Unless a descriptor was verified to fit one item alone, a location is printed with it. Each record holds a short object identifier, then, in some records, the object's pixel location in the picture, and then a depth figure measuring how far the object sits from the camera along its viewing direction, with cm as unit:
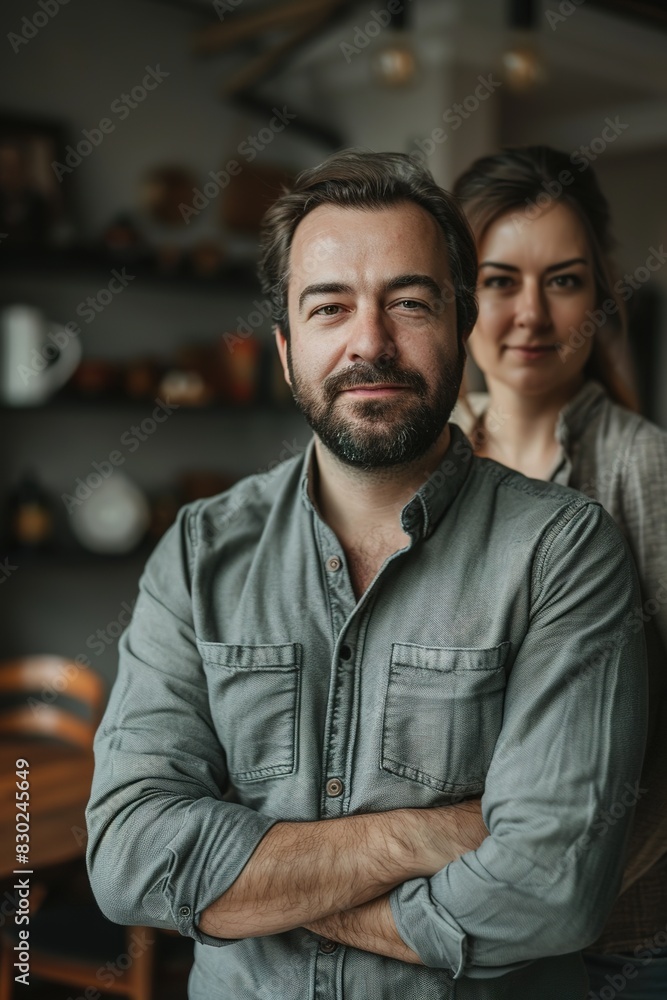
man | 120
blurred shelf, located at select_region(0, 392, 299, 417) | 400
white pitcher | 391
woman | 150
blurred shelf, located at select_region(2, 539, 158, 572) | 397
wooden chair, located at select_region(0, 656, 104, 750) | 314
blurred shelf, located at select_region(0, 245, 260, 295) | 390
